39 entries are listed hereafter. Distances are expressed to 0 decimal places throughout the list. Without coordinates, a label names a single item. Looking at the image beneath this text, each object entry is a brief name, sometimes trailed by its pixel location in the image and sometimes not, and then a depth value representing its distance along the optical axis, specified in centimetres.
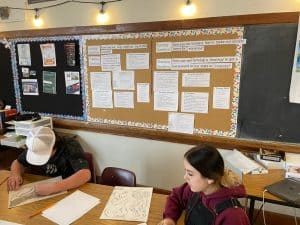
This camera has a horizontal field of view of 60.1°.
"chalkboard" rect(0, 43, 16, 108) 346
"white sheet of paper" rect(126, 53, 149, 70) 271
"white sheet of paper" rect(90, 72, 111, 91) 293
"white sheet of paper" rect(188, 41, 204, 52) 245
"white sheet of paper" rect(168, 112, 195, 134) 263
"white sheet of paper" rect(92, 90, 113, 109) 297
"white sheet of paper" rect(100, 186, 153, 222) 148
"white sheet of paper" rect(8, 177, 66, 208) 165
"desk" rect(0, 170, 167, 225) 145
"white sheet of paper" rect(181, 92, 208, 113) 254
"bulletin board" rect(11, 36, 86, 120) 307
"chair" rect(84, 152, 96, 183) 255
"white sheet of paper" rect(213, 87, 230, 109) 243
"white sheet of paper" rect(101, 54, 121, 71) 284
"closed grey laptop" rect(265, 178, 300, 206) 165
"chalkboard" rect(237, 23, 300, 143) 219
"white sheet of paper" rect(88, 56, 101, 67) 293
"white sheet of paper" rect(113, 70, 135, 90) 281
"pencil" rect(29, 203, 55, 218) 152
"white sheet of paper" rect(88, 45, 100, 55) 290
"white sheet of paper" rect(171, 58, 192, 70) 253
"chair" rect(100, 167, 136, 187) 197
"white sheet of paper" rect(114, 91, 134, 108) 287
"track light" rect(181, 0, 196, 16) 242
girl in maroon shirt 117
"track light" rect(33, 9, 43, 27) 316
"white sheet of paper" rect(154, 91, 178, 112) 266
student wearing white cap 177
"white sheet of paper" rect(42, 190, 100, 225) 148
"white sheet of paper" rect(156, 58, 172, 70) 261
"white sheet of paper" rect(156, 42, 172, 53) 257
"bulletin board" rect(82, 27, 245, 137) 238
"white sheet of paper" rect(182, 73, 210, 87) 249
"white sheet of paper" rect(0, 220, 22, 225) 146
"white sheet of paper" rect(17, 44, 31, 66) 331
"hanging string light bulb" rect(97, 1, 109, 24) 280
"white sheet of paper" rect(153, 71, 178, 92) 262
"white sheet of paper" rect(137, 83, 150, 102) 276
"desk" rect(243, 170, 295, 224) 171
